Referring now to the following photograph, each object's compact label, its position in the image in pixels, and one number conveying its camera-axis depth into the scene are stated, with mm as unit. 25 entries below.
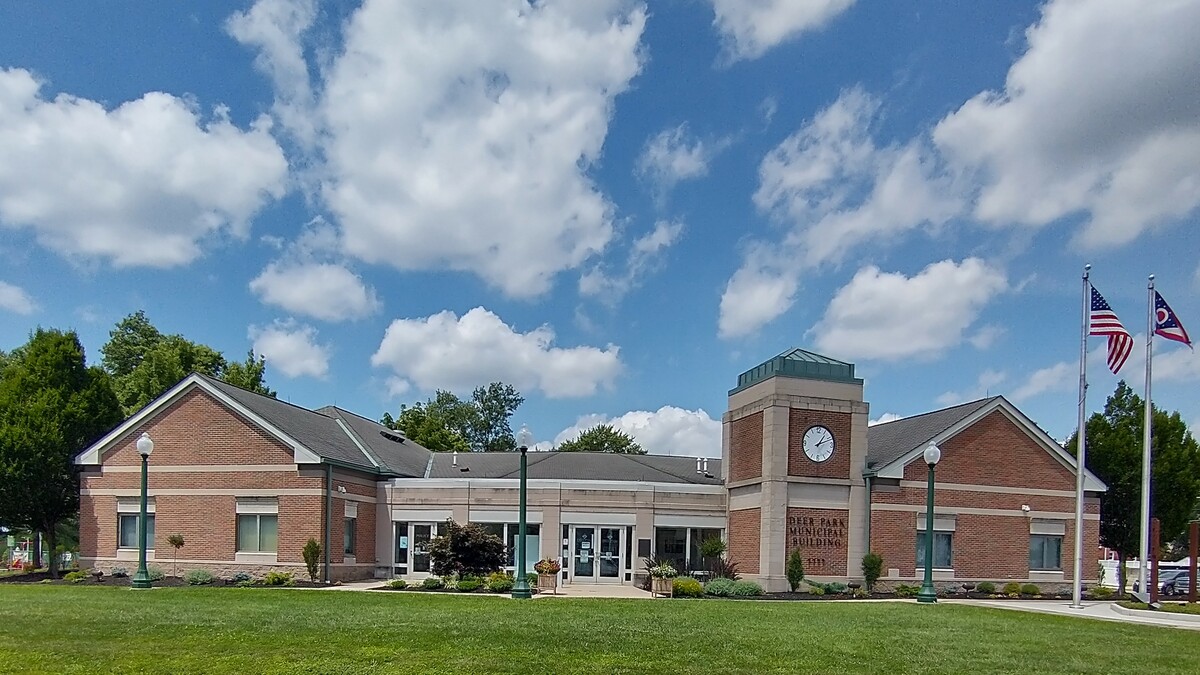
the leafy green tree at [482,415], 79375
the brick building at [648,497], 30000
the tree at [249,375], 45312
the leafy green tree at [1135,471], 37094
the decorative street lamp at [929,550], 23500
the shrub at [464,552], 28156
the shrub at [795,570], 29344
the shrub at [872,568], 29641
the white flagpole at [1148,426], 25156
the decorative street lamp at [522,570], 22359
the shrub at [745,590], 27344
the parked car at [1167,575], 40594
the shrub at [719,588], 27203
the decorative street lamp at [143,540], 23750
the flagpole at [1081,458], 24859
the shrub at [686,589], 26438
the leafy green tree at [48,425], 31672
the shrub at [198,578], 27438
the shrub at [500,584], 26328
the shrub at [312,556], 28308
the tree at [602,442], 67750
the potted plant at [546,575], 27188
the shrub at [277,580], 27922
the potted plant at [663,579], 26734
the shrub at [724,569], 29828
